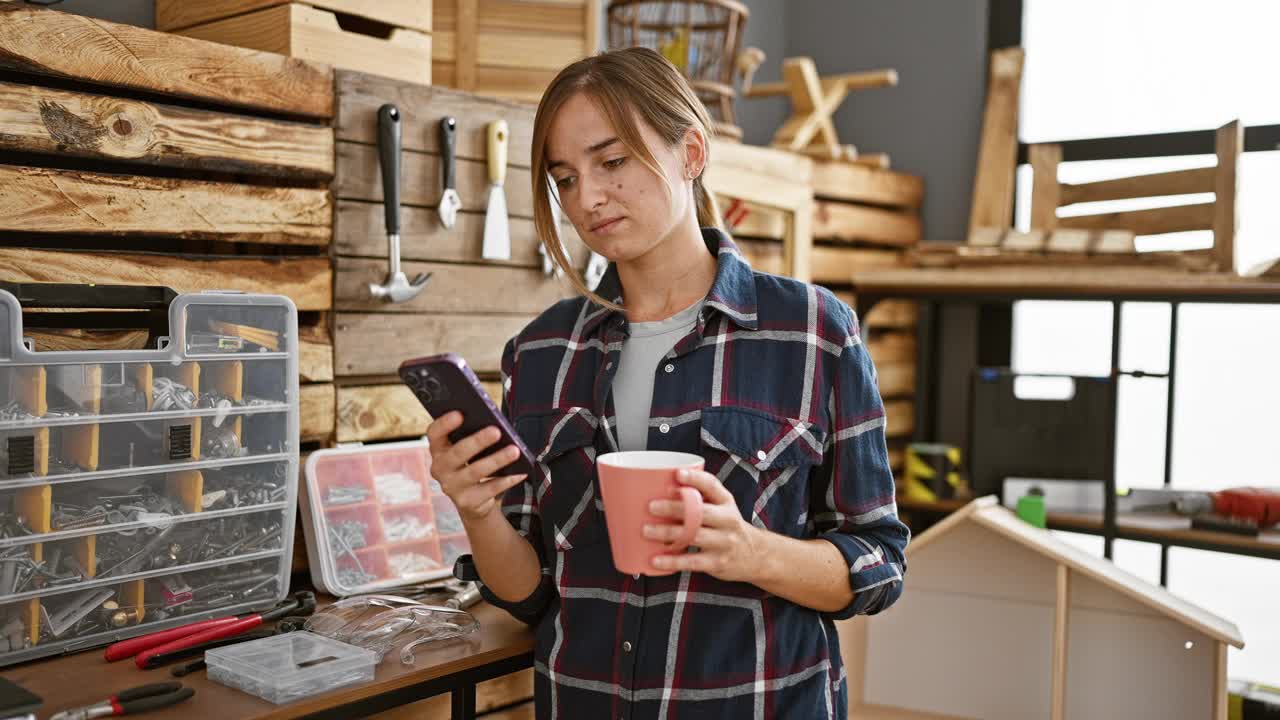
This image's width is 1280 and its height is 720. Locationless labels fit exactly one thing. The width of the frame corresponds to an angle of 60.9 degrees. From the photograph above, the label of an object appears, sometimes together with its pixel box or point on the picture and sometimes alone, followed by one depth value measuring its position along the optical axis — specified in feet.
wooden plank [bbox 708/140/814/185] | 9.16
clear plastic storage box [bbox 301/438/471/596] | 5.80
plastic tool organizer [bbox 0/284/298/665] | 4.46
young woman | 4.31
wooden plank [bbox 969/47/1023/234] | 11.47
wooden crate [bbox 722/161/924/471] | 10.79
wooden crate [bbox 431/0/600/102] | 7.59
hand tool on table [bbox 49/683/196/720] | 3.97
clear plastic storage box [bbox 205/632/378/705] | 4.19
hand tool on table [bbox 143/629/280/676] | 4.53
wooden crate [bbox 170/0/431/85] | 6.02
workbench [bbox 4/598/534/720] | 4.10
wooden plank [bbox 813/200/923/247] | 10.81
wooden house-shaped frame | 6.43
